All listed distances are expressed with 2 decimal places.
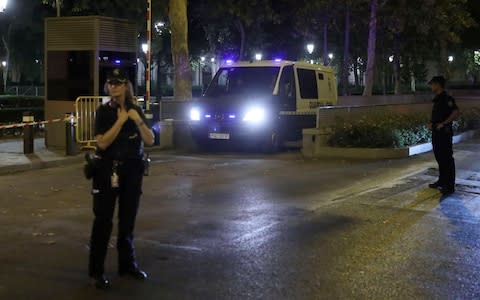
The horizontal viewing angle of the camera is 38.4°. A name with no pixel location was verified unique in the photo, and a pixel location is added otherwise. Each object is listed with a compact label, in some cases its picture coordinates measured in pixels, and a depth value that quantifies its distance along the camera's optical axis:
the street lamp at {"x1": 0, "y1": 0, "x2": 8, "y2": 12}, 17.69
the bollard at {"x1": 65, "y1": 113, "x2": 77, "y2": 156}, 14.85
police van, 16.39
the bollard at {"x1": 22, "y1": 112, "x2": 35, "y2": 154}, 14.94
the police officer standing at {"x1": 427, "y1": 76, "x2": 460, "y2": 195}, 10.64
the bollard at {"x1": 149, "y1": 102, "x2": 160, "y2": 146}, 17.67
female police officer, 5.59
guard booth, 16.47
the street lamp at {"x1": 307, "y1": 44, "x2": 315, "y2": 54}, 34.72
